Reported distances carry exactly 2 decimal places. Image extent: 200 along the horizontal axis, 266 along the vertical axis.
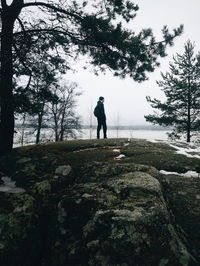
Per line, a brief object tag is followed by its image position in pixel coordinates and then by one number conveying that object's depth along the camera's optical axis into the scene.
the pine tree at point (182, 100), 20.33
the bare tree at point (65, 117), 28.42
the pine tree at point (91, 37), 7.97
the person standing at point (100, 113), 12.80
